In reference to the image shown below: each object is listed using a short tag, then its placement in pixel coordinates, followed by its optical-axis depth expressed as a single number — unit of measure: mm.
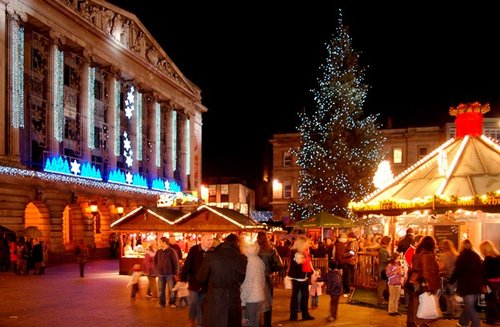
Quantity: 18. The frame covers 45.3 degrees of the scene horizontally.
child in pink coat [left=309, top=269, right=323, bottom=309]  14711
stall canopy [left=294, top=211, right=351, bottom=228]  27477
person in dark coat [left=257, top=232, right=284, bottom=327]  11930
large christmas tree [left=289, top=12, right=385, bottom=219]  42781
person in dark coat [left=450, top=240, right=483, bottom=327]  11203
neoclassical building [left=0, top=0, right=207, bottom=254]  30703
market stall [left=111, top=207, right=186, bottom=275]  23312
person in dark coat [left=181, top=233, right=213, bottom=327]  11586
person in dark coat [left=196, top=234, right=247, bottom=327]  7906
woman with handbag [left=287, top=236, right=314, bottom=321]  13148
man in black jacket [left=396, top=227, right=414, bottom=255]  16641
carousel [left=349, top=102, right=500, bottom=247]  14055
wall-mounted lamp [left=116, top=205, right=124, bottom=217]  41219
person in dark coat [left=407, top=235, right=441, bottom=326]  11141
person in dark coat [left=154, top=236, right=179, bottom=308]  15445
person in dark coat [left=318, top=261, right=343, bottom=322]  13195
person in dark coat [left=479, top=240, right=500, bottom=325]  12109
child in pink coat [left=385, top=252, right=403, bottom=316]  13695
